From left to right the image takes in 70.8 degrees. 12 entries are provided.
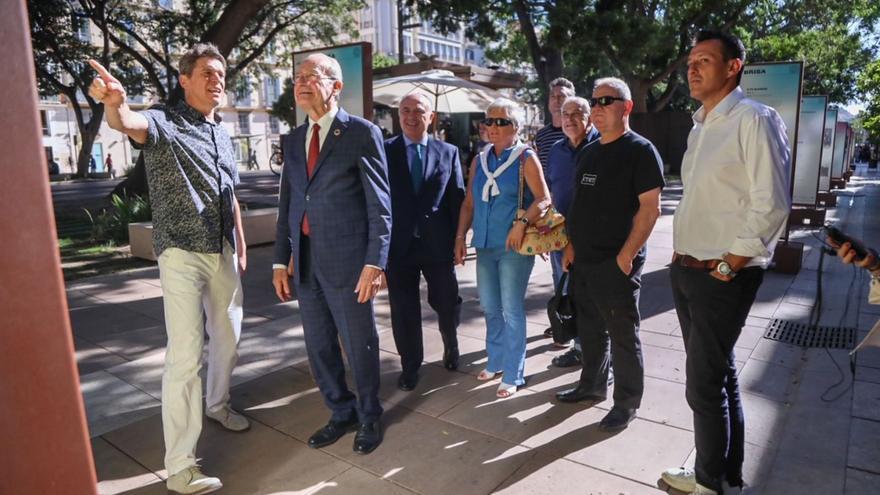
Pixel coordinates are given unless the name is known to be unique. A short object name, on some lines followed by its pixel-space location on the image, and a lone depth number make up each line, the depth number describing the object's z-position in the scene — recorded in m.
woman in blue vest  3.88
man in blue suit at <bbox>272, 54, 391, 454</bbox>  3.18
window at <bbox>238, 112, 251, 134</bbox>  56.53
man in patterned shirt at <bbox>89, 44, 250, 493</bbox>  2.95
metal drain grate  4.96
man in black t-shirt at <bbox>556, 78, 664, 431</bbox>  3.27
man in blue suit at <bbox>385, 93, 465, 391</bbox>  4.03
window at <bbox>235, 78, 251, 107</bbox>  28.17
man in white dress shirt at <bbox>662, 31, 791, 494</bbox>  2.35
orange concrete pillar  0.84
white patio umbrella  9.14
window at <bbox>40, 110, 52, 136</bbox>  41.73
